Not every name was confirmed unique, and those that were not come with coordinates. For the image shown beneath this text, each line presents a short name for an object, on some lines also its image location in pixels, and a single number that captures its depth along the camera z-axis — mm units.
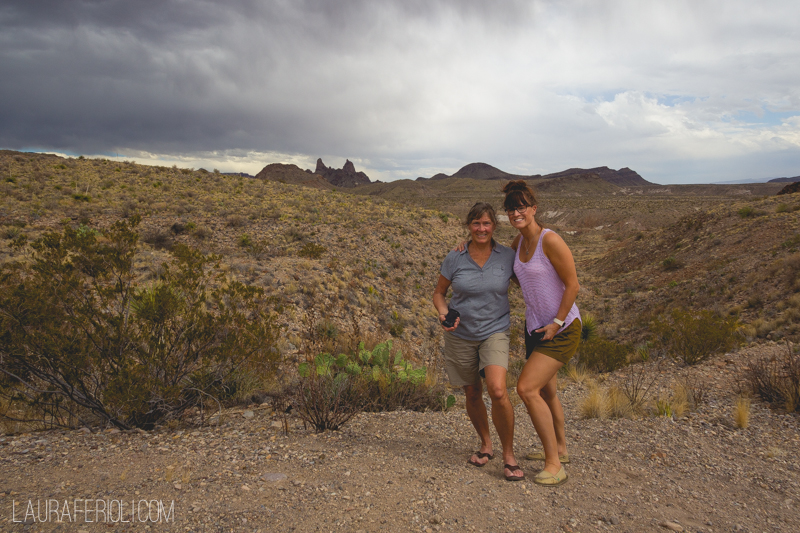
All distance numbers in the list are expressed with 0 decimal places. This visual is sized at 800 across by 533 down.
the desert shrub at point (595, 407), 4417
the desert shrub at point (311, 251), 13773
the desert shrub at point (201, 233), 14547
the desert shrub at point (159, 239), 13262
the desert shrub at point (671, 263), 16928
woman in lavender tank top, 2707
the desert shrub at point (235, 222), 16297
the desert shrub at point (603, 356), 7352
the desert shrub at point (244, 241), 14518
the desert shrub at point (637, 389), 4551
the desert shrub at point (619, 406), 4414
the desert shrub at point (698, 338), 6602
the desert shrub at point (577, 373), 6485
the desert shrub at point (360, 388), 3916
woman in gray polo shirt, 2873
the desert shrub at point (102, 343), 3426
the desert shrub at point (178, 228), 14820
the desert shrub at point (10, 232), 10722
